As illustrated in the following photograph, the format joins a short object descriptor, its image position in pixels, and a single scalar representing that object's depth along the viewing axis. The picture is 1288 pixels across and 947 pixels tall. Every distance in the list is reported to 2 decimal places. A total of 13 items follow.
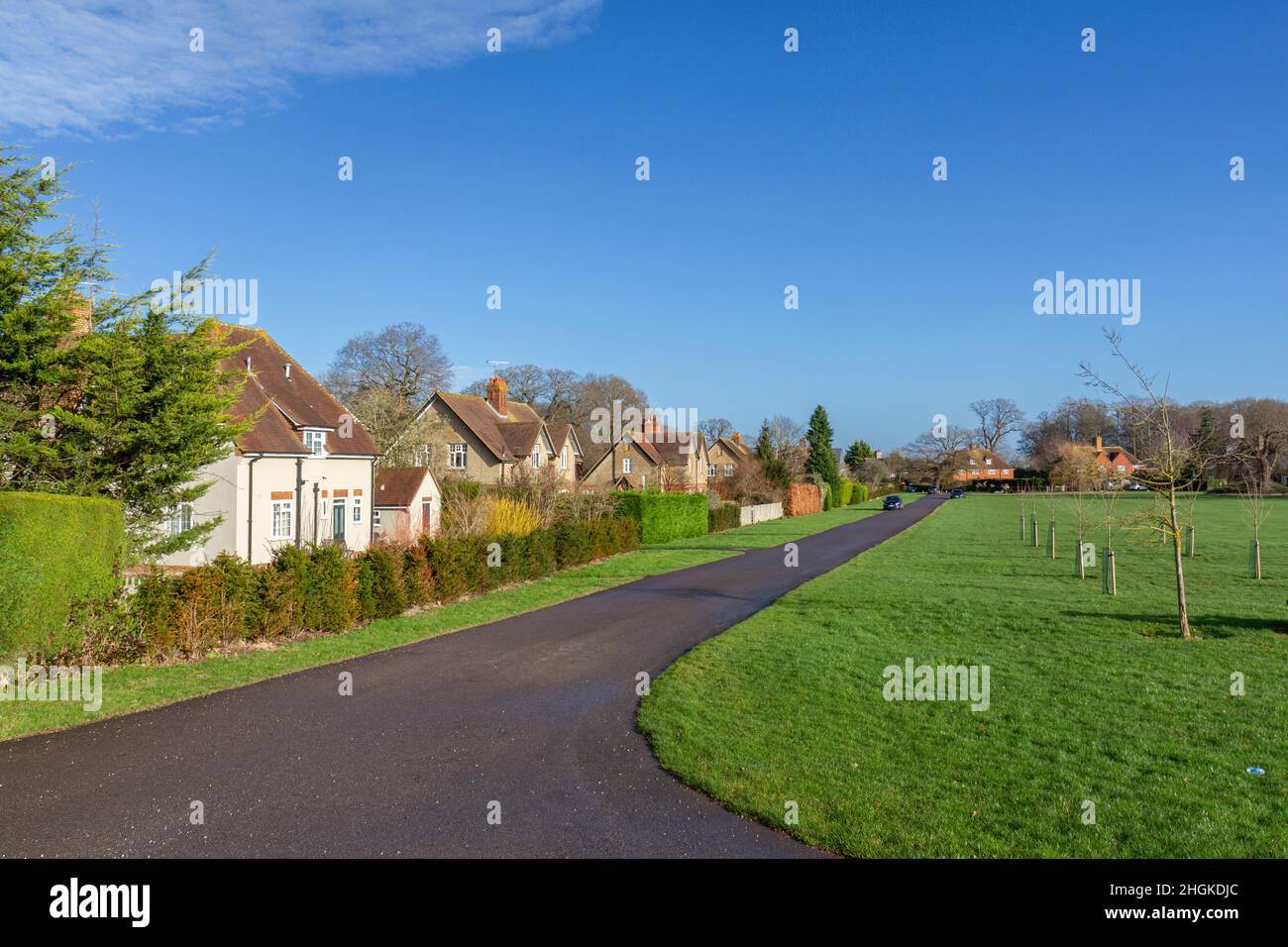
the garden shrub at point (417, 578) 17.48
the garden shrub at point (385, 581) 16.34
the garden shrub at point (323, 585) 14.27
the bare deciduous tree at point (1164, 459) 13.08
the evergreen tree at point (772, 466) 60.75
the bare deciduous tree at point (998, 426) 130.88
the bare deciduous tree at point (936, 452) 126.88
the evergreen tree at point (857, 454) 126.12
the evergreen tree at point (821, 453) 79.75
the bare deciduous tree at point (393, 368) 59.16
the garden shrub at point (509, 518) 26.05
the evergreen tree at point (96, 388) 13.61
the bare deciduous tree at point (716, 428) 102.69
